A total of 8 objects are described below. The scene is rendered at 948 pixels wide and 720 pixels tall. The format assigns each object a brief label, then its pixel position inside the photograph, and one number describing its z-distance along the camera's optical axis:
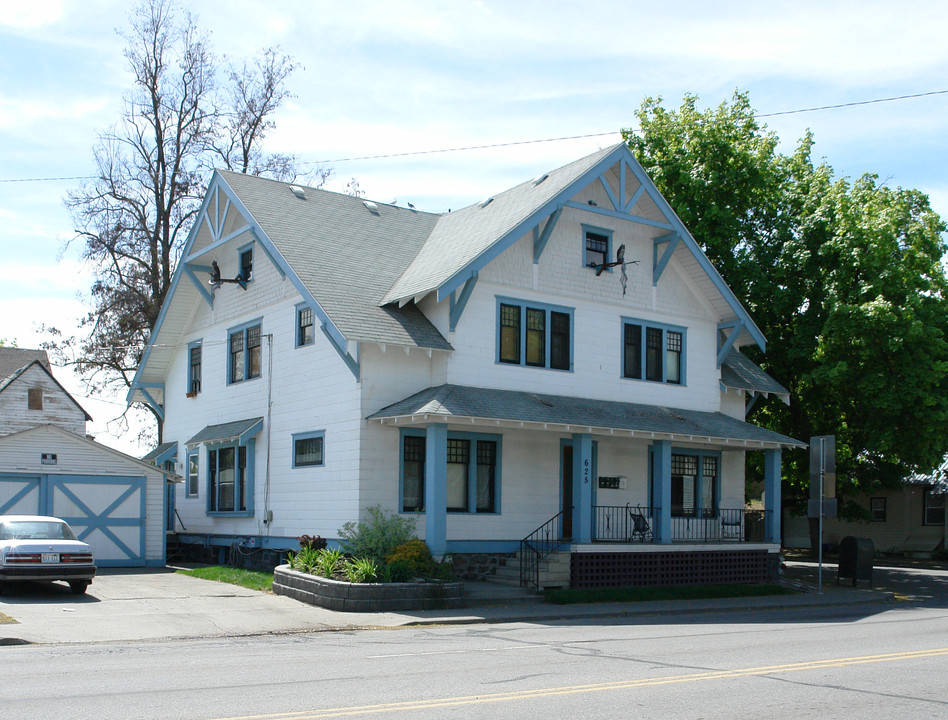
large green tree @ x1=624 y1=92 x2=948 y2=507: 27.33
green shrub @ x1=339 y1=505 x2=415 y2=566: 19.67
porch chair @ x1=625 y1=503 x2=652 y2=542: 23.12
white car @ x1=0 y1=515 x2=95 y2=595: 18.17
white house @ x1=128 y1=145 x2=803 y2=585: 21.83
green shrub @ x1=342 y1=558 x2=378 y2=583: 18.34
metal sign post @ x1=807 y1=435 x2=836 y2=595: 23.02
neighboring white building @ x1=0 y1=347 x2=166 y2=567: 24.50
